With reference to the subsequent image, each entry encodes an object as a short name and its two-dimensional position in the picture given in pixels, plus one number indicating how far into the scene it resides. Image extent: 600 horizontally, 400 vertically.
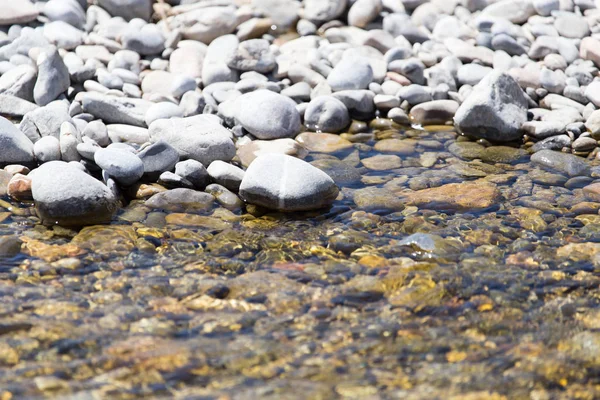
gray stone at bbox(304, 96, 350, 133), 12.69
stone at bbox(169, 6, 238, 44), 15.12
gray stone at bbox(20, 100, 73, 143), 11.05
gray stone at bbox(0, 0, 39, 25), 14.80
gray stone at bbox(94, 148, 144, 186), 9.98
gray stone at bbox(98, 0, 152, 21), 15.67
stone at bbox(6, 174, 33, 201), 9.80
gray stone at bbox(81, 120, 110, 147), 11.27
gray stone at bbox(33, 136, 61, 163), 10.49
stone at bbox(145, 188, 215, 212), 9.90
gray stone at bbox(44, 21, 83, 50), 14.41
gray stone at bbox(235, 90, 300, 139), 12.14
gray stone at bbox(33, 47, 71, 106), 12.33
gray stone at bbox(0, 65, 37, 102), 12.37
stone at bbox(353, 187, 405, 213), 9.91
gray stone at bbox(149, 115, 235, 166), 10.90
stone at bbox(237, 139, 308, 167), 11.58
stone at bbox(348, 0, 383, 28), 15.87
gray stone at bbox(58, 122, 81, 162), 10.45
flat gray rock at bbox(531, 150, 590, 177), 11.23
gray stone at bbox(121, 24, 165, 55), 14.57
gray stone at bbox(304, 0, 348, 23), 16.02
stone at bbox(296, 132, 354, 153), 12.13
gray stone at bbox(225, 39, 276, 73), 13.97
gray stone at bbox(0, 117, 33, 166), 10.45
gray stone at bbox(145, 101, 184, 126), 12.09
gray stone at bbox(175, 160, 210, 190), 10.41
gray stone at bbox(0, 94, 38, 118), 12.12
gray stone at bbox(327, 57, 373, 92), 13.51
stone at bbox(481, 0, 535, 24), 16.28
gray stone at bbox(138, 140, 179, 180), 10.40
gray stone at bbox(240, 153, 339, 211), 9.68
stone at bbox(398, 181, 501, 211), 9.98
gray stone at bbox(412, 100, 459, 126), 13.28
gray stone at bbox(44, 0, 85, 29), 15.01
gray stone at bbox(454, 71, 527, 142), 12.41
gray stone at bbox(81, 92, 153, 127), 12.02
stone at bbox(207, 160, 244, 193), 10.36
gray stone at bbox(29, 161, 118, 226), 9.10
